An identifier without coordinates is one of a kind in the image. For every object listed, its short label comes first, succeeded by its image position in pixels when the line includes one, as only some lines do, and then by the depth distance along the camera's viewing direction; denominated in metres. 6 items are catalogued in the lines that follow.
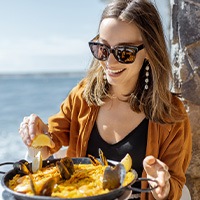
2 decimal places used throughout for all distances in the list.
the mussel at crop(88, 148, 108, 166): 1.37
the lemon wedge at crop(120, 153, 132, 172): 1.28
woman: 1.50
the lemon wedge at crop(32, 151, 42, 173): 1.33
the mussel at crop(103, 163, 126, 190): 1.13
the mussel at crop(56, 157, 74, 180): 1.25
